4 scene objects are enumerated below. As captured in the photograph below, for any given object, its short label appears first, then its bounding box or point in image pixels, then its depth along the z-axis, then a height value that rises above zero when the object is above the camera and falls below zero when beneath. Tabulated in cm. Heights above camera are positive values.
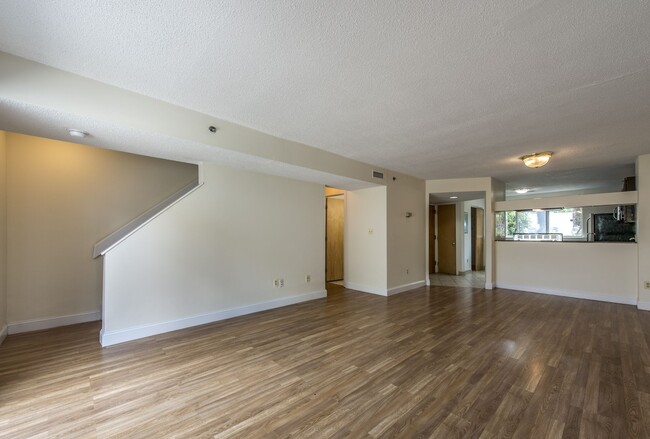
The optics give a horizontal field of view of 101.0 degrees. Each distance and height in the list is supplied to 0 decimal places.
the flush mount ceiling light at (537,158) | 427 +110
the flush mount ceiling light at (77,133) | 262 +93
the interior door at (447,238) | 838 -39
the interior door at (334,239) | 727 -37
